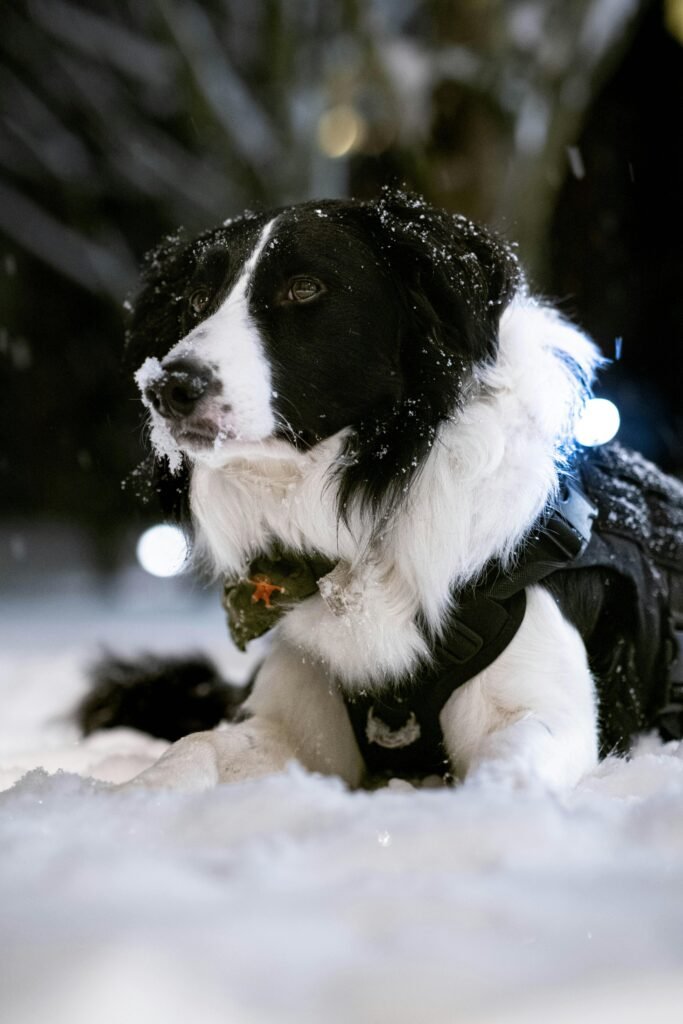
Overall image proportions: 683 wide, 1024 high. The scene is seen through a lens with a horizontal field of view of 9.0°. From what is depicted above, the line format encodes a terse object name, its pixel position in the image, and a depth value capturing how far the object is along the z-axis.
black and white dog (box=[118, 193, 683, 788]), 2.95
